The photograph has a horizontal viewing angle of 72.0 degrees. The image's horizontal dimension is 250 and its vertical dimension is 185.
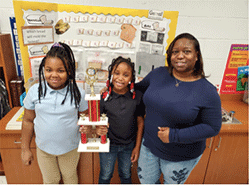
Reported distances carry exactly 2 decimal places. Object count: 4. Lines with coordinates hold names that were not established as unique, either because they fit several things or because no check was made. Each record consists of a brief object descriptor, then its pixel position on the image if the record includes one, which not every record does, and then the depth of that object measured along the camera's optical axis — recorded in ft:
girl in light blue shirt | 3.34
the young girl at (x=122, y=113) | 3.67
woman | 3.21
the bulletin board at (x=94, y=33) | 4.57
